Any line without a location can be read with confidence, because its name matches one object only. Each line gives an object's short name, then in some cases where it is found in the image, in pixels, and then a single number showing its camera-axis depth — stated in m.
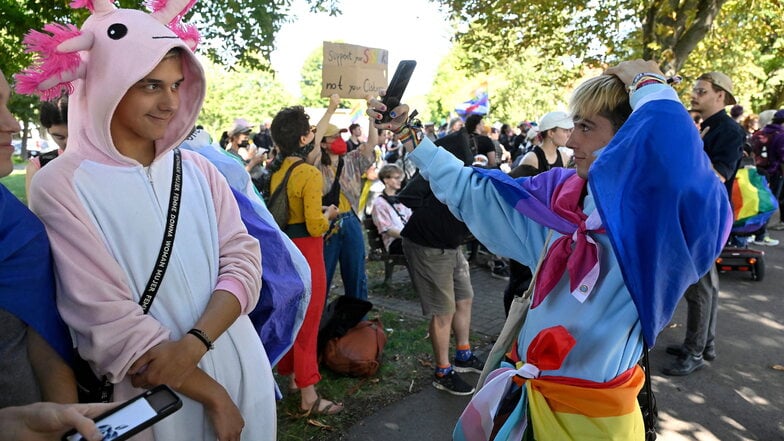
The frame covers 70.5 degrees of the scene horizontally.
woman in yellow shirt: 3.85
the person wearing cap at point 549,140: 4.72
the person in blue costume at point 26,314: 1.26
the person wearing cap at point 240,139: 9.32
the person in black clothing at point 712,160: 4.54
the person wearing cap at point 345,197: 4.69
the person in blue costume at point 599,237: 1.56
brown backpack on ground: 4.32
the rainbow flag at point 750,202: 7.12
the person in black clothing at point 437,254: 4.10
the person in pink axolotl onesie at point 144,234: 1.42
